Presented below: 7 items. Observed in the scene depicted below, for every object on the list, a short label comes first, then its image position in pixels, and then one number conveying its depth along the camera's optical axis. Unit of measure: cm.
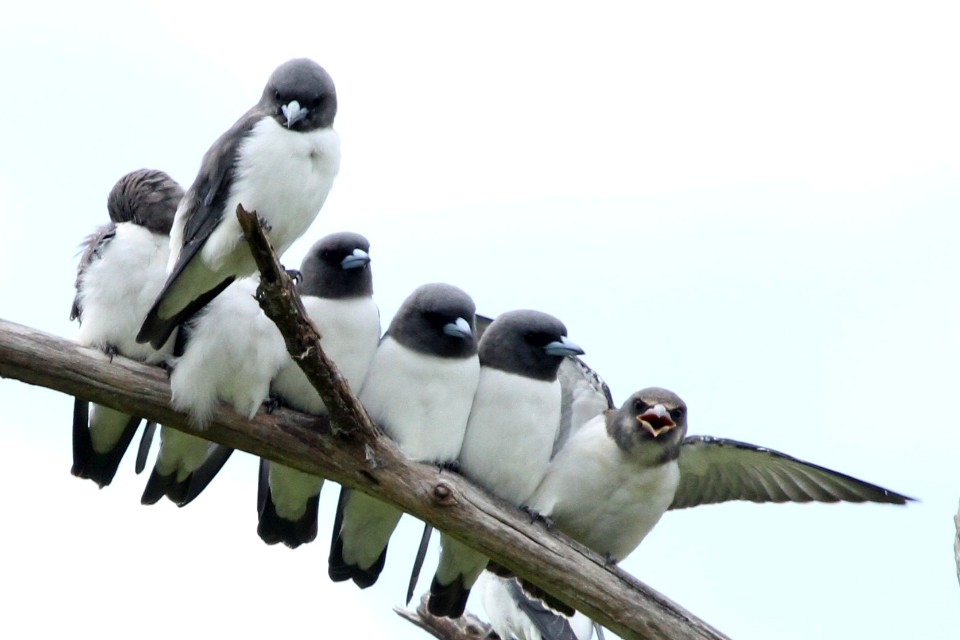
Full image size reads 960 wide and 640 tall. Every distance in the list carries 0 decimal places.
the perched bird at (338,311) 1636
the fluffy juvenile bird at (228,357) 1577
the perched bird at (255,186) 1472
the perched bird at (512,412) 1717
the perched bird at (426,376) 1659
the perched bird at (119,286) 1644
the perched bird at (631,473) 1764
